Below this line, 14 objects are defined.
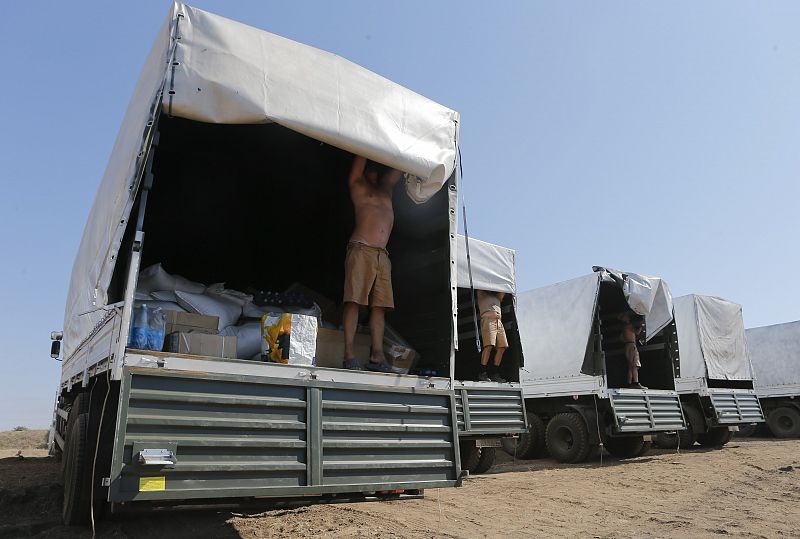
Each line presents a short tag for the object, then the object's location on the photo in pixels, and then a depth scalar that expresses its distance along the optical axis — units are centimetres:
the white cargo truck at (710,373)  1164
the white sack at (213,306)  458
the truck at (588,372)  956
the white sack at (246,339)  425
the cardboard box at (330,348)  432
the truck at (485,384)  725
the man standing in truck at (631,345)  1082
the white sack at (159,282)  474
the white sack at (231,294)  501
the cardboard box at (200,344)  357
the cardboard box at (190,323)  391
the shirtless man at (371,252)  437
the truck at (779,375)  1527
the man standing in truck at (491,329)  816
